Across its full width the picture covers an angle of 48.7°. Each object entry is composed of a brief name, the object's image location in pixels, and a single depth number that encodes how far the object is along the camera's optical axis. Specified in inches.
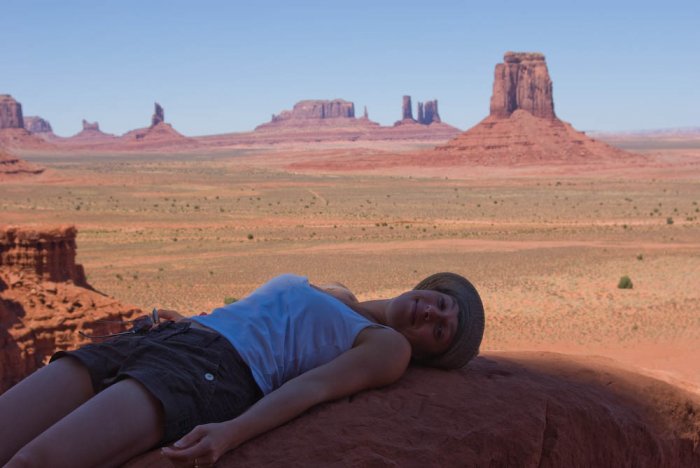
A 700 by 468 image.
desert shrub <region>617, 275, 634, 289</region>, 731.4
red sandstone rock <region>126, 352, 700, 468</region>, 108.7
